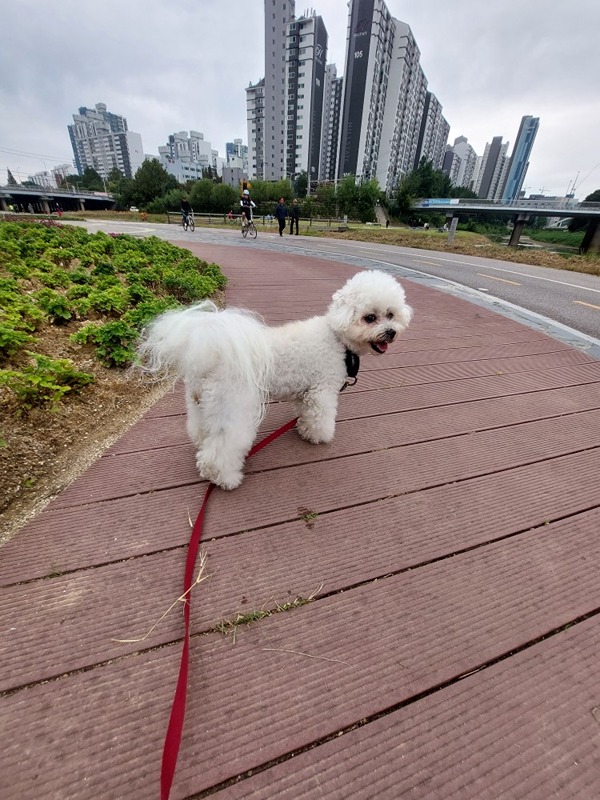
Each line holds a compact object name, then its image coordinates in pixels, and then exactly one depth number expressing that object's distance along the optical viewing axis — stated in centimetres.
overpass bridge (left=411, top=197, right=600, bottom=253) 3450
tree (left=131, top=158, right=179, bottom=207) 5688
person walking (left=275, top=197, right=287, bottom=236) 1581
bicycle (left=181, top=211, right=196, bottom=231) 1811
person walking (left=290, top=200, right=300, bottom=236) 1725
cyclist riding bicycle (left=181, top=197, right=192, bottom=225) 1749
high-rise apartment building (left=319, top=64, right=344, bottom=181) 9031
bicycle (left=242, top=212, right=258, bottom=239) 1531
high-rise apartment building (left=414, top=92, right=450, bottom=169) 10038
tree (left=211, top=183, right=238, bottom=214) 5025
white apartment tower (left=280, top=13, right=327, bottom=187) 8200
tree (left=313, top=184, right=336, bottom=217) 4841
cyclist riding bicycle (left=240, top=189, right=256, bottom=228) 1363
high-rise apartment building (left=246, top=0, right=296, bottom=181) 8550
